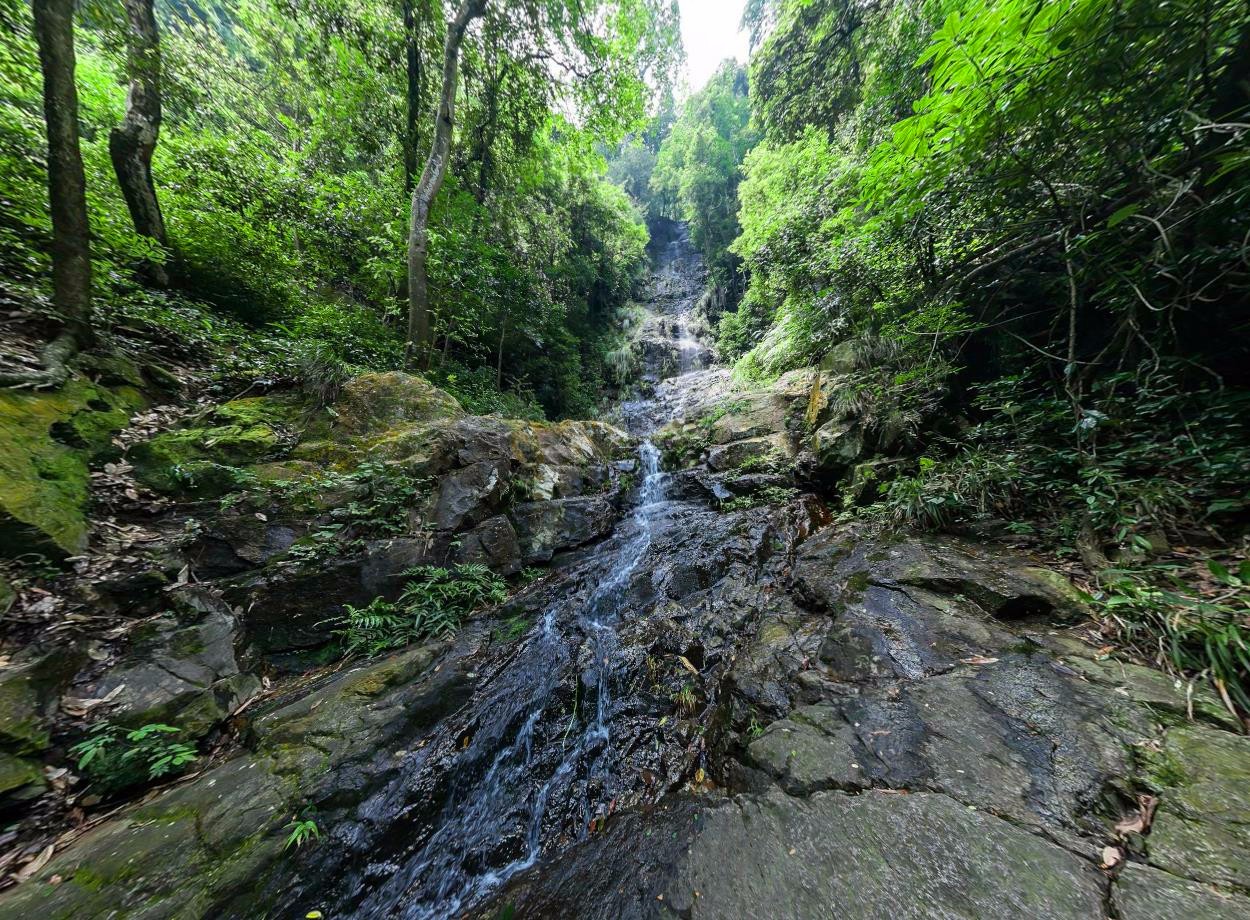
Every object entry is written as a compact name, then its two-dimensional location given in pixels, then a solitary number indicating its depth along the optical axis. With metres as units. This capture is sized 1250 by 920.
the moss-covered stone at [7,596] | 2.56
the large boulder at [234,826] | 1.99
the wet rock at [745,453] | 7.80
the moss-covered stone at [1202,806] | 1.48
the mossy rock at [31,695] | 2.27
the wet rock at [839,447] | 6.18
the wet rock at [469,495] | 5.15
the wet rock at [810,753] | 2.25
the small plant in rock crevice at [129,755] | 2.44
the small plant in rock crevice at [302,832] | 2.40
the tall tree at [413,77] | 9.03
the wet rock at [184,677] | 2.72
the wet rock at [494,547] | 5.16
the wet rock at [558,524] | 5.97
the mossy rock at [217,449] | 3.80
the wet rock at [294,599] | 3.64
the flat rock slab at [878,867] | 1.57
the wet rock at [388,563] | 4.28
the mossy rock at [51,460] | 2.82
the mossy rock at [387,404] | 5.40
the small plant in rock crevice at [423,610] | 4.00
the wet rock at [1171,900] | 1.38
